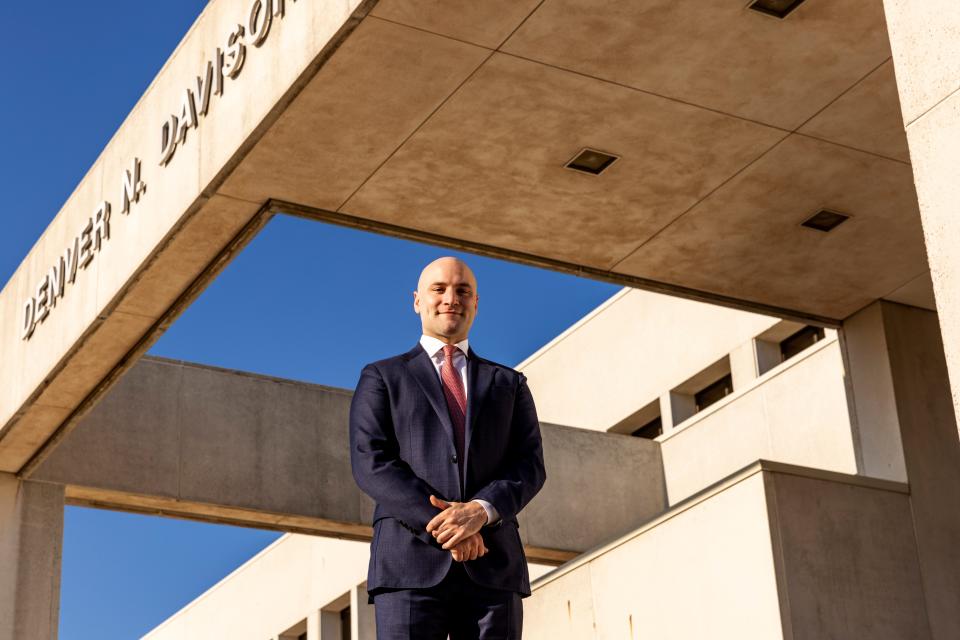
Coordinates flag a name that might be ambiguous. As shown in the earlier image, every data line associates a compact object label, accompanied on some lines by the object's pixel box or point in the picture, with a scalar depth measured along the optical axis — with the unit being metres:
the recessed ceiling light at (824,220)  13.59
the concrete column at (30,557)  16.02
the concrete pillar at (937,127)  4.95
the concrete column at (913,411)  14.28
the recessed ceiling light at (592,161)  12.30
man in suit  5.66
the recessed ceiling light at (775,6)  10.32
